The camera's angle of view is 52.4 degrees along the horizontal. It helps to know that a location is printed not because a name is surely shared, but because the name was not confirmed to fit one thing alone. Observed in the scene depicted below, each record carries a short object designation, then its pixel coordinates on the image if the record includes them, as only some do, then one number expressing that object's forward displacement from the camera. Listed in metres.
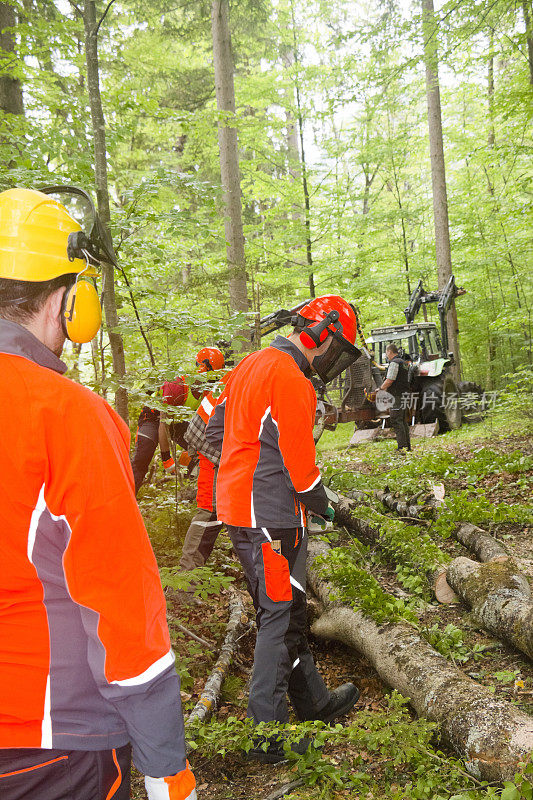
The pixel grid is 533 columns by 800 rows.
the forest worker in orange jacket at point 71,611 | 1.16
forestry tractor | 12.76
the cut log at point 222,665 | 3.19
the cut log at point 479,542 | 4.77
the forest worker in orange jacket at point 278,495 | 3.07
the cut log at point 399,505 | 6.08
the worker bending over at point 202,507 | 4.94
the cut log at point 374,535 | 4.68
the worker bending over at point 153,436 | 6.46
